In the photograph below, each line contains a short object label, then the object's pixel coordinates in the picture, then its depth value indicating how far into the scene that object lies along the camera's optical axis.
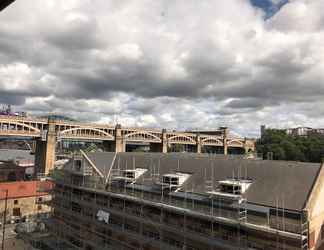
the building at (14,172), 66.50
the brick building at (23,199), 48.10
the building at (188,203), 19.34
